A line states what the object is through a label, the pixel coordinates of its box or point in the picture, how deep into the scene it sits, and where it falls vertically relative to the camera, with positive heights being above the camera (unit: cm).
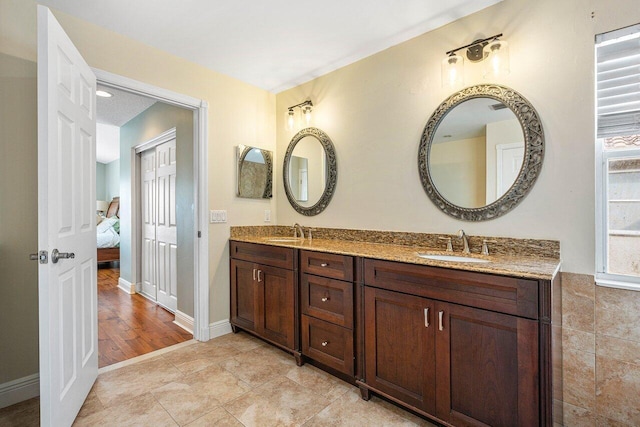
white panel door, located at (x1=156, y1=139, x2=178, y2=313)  346 -16
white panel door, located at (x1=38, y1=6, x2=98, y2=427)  137 -4
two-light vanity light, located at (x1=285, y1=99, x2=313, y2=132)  294 +96
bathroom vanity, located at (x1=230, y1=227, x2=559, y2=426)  129 -60
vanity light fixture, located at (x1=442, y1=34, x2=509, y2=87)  183 +95
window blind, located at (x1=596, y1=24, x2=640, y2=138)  154 +66
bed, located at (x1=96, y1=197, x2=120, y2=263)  577 -53
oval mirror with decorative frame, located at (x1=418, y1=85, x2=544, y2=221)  178 +37
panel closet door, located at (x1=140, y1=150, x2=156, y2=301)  392 -10
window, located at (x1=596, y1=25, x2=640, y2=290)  155 +27
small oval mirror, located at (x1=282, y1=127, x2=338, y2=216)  281 +40
